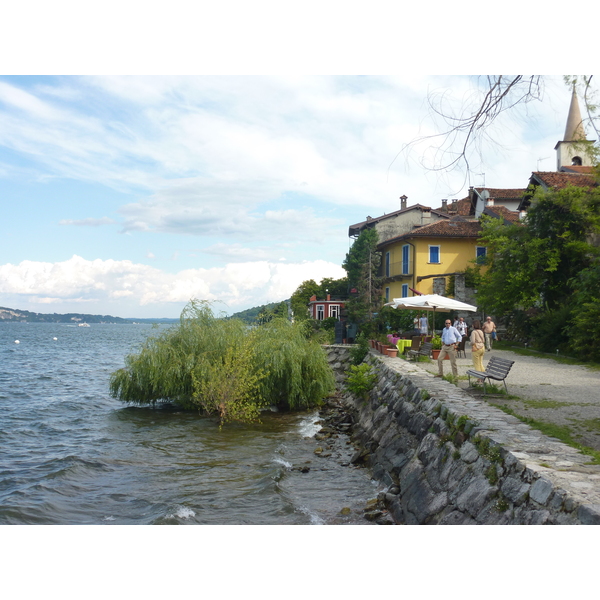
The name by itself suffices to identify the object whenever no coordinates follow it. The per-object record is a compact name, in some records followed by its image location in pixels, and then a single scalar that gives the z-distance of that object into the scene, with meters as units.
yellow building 35.06
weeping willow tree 16.56
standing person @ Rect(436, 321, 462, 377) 13.68
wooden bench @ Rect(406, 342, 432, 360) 19.39
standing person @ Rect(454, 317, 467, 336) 24.28
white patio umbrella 19.73
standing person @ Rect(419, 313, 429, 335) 24.65
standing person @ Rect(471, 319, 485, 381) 13.41
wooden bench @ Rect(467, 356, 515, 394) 11.24
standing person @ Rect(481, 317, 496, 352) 22.73
